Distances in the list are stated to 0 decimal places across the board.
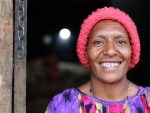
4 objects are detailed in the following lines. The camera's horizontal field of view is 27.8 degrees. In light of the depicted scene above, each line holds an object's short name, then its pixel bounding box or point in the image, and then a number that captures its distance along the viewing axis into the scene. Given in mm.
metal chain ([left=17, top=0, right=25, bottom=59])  1577
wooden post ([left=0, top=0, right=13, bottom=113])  1577
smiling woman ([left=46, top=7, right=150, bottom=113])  1661
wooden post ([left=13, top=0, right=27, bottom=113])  1580
